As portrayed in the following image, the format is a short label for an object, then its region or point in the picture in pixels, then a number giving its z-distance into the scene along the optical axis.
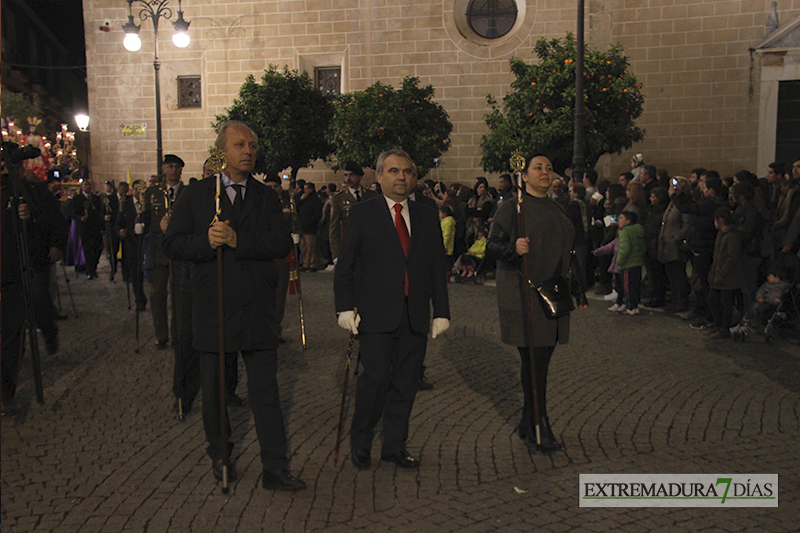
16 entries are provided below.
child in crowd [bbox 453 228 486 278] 14.73
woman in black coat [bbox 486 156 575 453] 5.10
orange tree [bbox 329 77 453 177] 20.73
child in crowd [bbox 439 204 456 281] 14.70
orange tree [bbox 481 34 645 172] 18.45
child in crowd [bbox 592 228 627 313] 11.00
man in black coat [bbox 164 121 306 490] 4.32
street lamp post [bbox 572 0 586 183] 14.96
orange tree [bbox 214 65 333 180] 23.52
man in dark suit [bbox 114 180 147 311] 11.20
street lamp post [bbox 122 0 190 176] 19.22
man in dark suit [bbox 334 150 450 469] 4.63
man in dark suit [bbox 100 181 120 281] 16.78
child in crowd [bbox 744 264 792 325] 8.63
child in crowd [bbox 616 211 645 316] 10.73
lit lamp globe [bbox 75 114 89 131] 23.53
